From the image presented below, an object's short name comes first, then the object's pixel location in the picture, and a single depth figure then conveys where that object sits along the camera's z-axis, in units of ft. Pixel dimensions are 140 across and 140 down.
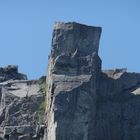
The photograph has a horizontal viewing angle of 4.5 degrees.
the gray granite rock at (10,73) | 612.70
